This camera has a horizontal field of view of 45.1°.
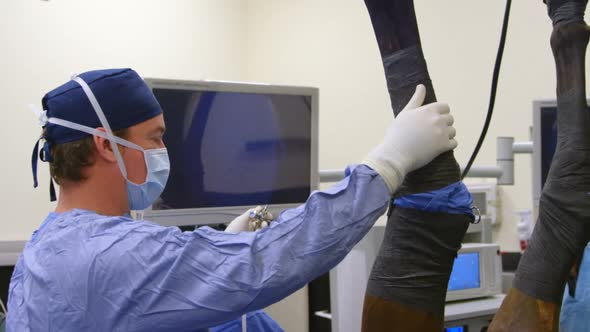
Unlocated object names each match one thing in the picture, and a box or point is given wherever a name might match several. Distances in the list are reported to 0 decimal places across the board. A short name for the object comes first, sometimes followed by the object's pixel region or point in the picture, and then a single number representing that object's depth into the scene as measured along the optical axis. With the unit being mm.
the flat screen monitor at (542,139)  2186
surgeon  943
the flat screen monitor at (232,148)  2049
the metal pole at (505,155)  2732
